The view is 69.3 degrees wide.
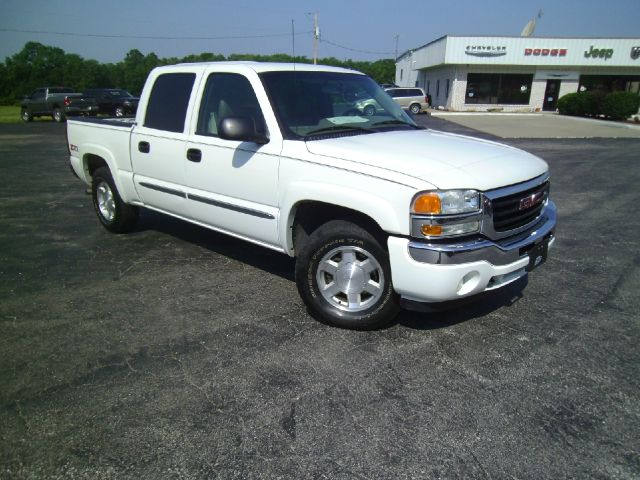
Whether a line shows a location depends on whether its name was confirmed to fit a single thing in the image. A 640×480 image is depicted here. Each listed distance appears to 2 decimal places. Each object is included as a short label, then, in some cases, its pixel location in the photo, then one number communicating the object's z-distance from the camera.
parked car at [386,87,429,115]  31.23
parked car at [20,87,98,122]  24.69
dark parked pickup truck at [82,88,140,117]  25.98
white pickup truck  2.99
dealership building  35.97
